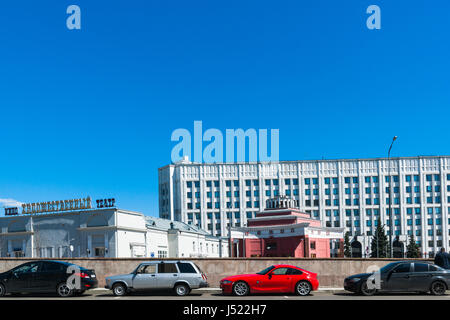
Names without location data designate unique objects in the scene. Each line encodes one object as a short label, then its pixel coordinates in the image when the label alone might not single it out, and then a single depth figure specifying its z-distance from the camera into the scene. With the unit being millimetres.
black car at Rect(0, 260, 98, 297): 23156
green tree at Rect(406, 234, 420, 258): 110806
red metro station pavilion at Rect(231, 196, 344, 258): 76375
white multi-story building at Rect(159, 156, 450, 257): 132125
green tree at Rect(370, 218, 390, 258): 110562
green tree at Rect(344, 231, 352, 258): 121731
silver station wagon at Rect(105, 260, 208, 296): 23656
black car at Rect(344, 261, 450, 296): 22984
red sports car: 23297
